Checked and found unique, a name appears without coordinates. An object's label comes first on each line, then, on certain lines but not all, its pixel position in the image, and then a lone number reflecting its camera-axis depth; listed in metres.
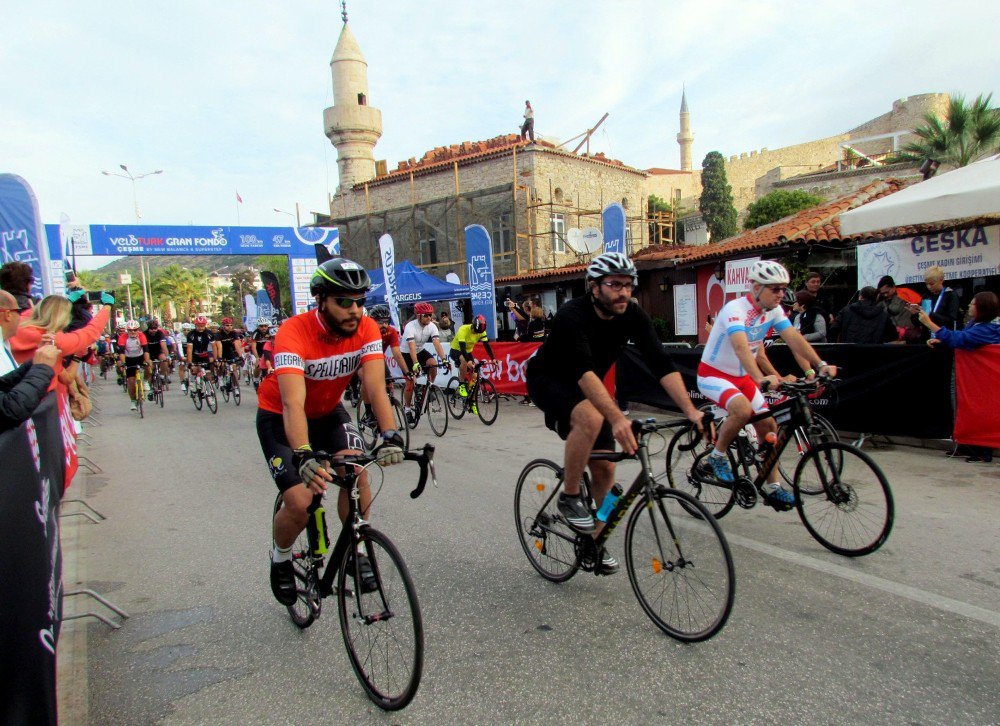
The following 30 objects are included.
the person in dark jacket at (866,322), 8.66
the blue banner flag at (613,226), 15.01
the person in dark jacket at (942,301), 8.03
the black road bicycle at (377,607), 2.78
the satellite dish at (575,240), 21.73
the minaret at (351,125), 45.91
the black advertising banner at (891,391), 7.14
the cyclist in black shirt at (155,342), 15.38
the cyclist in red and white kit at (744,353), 4.80
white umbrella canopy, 8.07
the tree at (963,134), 23.48
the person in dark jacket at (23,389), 2.82
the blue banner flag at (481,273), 16.80
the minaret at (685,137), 97.92
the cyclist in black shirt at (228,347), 15.44
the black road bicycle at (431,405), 10.15
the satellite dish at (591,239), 20.34
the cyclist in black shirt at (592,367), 3.61
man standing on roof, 33.91
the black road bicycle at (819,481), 4.12
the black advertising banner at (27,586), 2.18
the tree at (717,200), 45.78
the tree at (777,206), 34.28
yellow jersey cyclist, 10.99
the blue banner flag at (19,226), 9.16
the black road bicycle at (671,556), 3.11
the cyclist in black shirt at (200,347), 15.17
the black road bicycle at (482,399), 10.66
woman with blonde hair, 5.02
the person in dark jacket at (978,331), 6.70
